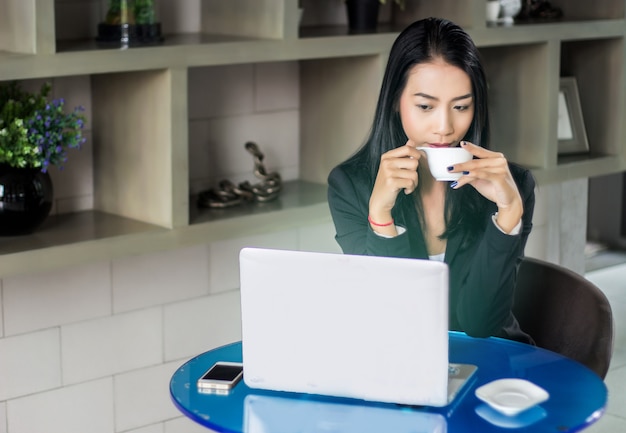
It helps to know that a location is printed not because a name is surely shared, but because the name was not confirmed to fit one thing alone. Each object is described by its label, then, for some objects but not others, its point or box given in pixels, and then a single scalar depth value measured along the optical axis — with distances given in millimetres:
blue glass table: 1661
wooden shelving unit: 2400
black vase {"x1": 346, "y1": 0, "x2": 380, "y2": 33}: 3010
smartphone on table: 1822
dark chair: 2195
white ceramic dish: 1700
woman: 2092
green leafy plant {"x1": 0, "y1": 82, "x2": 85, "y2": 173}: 2355
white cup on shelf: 3229
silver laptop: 1646
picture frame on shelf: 3578
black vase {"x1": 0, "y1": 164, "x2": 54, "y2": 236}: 2404
